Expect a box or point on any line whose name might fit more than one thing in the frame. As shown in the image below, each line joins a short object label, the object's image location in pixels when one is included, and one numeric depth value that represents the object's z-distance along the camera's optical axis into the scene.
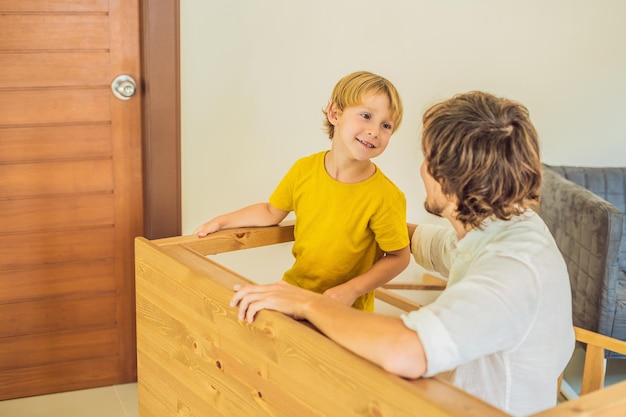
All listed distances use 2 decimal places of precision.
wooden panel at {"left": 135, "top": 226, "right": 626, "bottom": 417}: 1.29
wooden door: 2.63
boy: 2.09
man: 1.33
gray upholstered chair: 2.80
